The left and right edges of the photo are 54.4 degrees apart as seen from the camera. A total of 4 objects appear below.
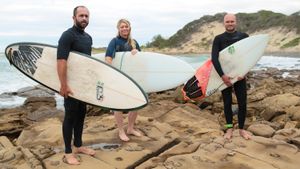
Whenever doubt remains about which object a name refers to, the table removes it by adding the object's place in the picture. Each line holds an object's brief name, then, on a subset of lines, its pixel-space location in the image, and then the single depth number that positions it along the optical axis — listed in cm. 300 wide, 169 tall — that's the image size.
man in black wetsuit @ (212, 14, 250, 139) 393
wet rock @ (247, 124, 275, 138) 447
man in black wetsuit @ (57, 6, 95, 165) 308
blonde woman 377
